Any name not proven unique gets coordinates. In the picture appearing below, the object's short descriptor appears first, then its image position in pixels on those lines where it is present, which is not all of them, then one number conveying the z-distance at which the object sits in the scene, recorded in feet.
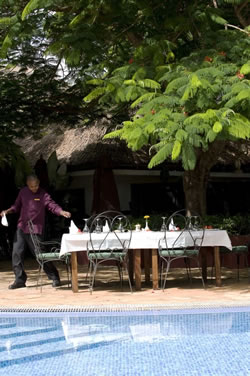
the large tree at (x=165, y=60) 28.86
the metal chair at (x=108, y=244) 32.24
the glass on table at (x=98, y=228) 33.25
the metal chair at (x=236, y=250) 35.99
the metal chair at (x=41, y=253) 34.10
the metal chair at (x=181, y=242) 32.84
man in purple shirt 35.65
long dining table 32.71
